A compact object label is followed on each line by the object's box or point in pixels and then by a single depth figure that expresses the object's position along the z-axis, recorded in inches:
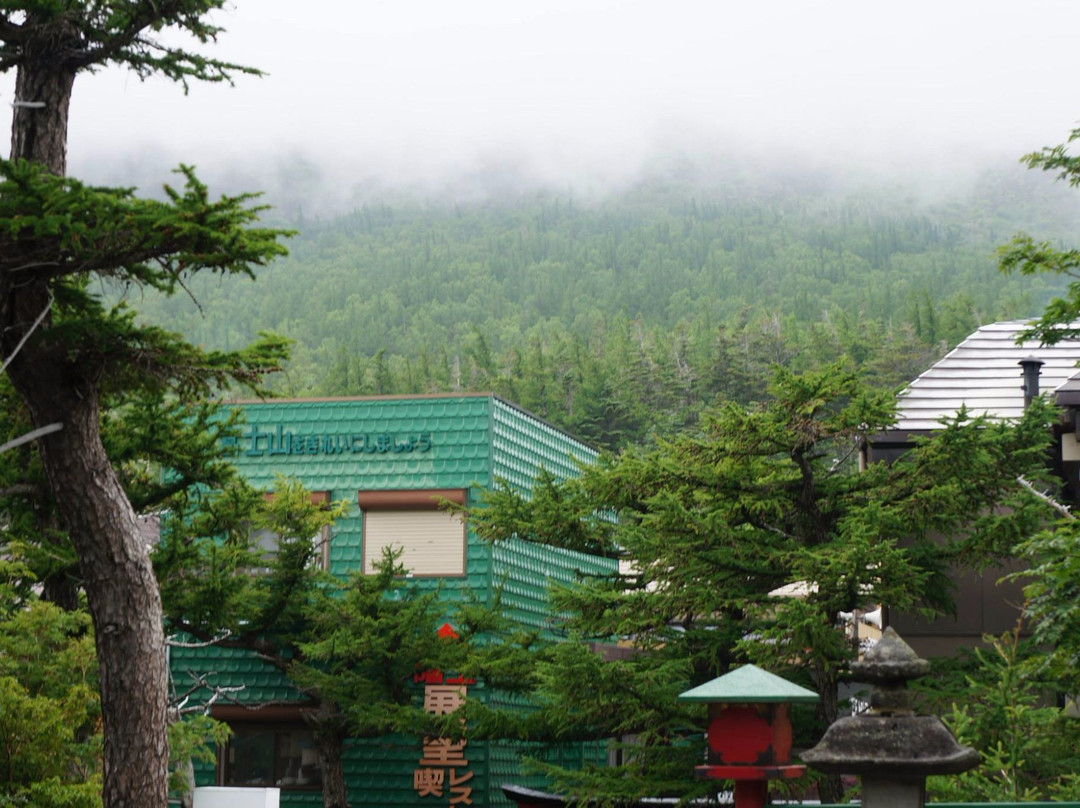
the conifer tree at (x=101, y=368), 438.3
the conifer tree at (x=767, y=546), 656.4
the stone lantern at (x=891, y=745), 323.9
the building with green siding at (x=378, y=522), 989.2
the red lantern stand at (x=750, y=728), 389.1
